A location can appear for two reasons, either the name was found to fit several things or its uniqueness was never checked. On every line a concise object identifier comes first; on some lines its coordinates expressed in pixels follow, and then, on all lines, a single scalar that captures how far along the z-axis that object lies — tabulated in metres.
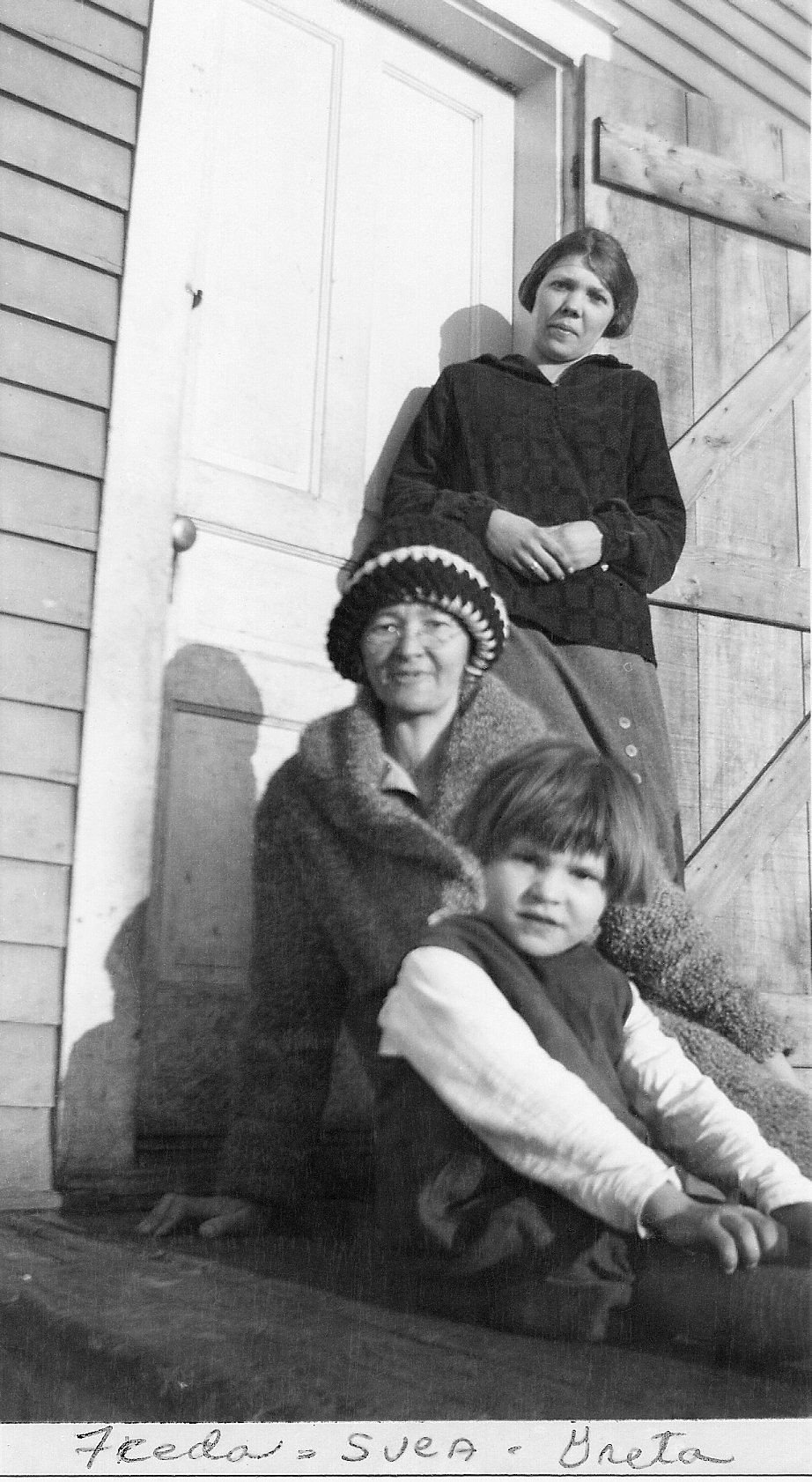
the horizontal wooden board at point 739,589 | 2.72
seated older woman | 1.80
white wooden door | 2.21
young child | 1.34
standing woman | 2.33
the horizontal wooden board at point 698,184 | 2.79
